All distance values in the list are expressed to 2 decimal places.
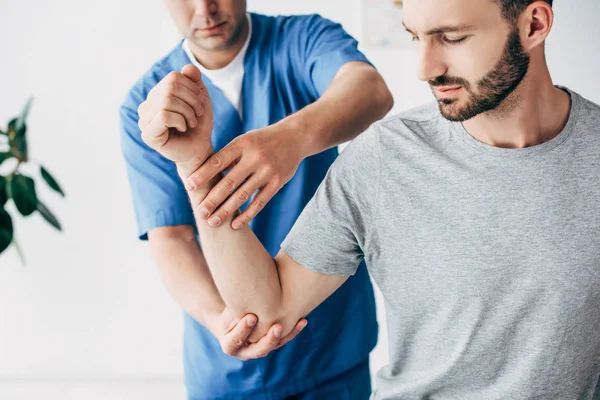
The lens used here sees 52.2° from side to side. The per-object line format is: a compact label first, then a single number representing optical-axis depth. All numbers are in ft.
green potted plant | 7.82
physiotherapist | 4.42
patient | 3.22
